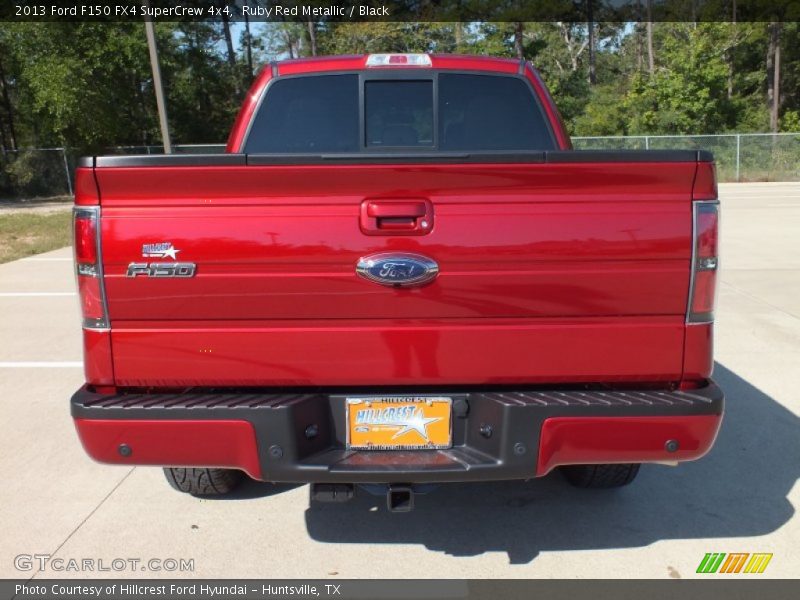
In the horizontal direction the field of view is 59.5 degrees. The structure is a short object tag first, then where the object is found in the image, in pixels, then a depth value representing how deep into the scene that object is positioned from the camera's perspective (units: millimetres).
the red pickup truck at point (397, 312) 2352
